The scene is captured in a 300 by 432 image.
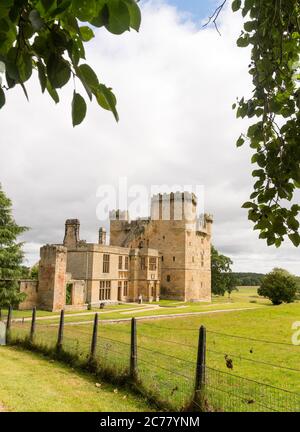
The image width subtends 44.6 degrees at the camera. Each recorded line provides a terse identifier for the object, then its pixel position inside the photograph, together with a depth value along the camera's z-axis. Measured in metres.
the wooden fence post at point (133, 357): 8.83
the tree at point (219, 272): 62.09
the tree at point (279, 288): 51.22
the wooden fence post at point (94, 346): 10.34
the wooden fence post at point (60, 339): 12.08
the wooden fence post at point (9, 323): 14.58
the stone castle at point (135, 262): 31.31
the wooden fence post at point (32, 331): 13.53
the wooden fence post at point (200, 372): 6.97
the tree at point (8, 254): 23.25
